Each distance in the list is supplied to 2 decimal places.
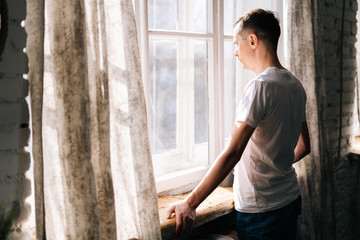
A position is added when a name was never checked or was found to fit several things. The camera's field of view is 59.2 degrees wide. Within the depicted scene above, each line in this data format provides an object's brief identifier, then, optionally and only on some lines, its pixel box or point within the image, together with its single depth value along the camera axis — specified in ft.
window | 6.68
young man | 4.51
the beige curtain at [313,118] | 6.63
